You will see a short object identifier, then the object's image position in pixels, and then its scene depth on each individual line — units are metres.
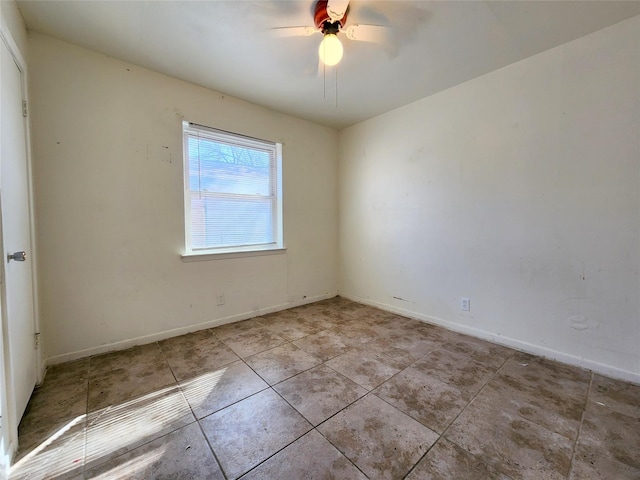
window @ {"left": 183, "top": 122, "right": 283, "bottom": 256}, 2.66
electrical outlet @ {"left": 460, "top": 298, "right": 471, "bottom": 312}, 2.60
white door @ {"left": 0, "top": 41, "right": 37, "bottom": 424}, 1.30
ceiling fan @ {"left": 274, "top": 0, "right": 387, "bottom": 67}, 1.59
